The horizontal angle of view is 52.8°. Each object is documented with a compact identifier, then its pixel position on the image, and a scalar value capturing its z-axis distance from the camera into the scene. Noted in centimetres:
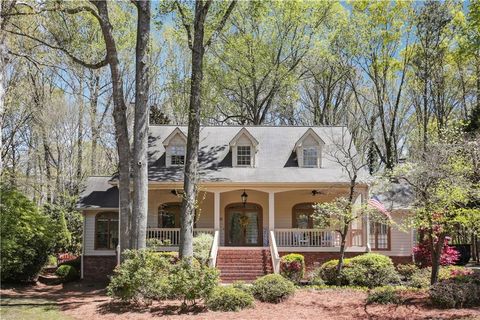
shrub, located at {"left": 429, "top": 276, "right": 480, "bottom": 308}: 1229
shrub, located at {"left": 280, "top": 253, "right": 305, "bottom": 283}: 1823
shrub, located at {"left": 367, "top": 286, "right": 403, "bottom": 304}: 1312
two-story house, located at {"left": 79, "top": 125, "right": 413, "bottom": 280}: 2123
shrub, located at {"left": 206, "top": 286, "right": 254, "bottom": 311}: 1252
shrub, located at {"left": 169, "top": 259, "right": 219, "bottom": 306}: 1249
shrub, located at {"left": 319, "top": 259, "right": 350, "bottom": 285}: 1767
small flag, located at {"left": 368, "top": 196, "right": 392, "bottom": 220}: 2096
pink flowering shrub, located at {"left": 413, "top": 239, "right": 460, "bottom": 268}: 1950
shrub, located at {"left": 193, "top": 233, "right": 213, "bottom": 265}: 1880
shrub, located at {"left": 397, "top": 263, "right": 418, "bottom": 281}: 1891
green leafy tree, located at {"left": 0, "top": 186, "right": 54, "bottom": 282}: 1591
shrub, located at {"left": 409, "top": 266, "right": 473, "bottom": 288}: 1638
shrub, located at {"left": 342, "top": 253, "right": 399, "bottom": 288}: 1716
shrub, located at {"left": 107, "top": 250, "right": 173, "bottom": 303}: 1277
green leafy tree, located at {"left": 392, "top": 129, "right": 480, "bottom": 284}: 1280
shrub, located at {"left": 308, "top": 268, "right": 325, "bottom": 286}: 1735
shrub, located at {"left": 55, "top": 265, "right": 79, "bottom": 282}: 2066
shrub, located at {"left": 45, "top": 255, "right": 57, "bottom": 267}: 2584
